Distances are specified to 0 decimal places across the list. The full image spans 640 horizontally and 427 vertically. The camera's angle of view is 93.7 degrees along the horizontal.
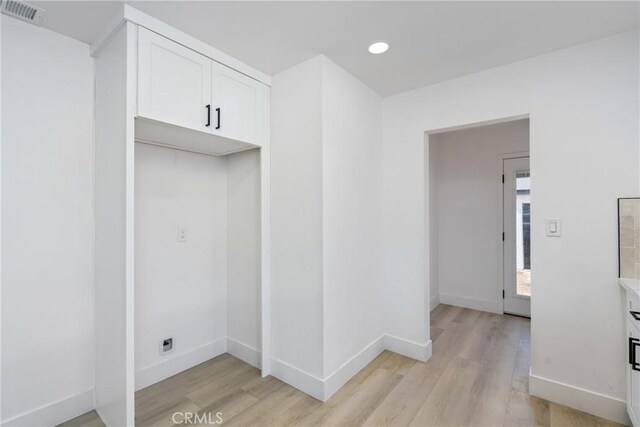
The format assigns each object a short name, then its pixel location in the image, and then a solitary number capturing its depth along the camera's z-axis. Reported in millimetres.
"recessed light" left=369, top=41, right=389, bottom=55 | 2109
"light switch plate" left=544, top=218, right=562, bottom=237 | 2146
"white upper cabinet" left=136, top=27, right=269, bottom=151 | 1810
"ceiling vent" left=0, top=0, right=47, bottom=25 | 1675
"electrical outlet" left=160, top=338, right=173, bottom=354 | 2471
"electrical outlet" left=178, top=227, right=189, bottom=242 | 2604
